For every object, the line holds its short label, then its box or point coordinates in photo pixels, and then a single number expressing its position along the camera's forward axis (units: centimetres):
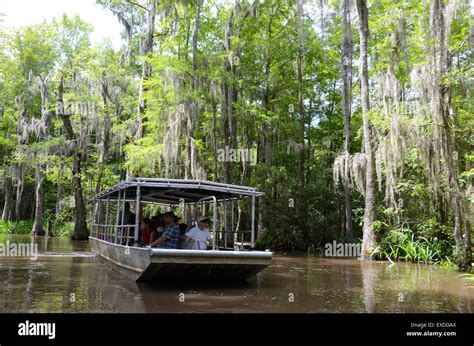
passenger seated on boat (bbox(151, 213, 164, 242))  1240
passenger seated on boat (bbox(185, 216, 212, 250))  1124
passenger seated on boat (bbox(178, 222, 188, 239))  1184
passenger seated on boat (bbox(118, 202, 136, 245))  1327
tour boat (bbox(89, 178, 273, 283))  973
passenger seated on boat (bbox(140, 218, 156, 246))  1273
